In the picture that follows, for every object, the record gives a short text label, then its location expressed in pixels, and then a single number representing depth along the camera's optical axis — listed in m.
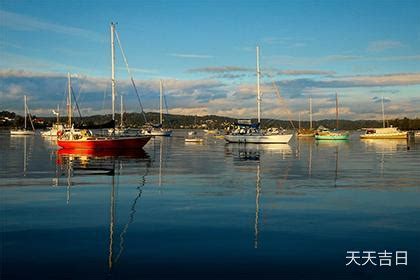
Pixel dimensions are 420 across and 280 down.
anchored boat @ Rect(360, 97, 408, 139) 130.50
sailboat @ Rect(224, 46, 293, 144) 87.19
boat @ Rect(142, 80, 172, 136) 147.25
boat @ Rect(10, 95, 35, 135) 172.75
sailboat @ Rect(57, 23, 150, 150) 59.78
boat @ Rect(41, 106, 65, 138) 151.50
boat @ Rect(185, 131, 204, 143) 105.90
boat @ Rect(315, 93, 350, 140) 122.75
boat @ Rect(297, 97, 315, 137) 157.64
